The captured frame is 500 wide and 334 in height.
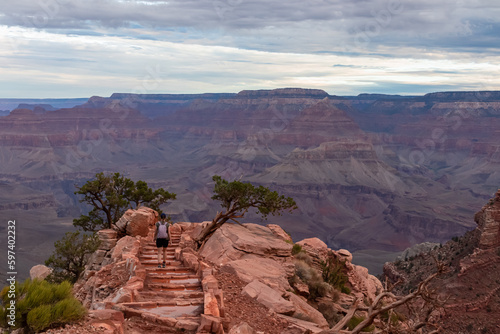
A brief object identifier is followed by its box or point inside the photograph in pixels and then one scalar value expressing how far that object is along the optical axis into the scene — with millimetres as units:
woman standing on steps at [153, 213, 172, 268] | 18953
